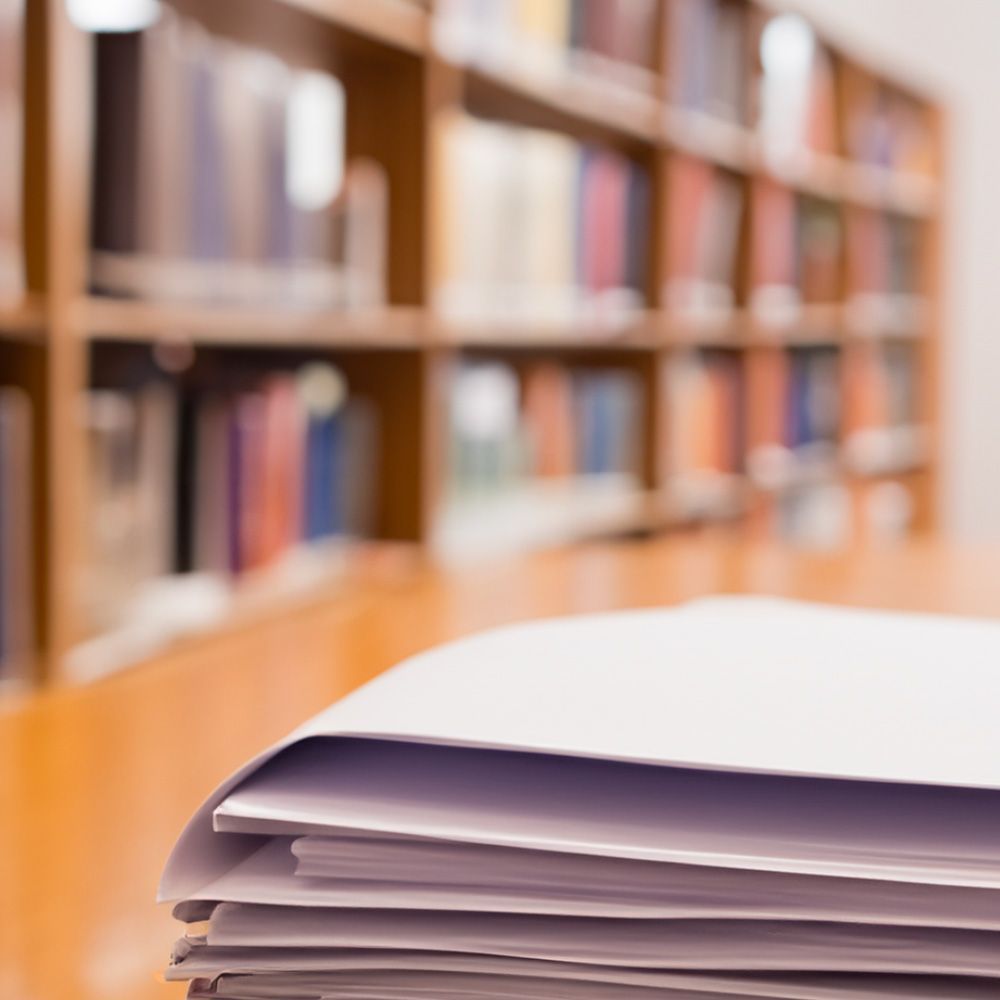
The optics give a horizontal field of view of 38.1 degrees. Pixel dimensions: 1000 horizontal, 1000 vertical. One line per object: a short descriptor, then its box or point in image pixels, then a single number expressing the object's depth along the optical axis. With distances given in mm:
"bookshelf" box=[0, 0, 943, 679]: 1475
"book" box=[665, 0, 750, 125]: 2918
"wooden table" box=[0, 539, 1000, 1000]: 417
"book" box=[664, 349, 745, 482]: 3064
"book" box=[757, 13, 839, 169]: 3512
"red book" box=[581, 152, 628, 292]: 2701
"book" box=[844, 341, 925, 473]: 4207
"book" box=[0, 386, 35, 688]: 1432
